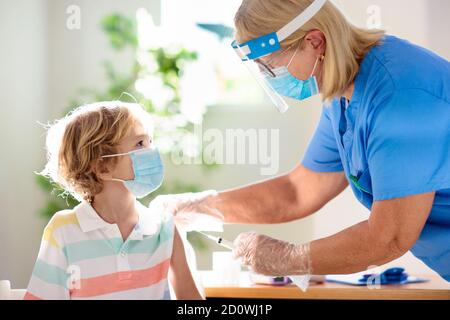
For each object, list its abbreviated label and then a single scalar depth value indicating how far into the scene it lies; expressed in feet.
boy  5.61
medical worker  4.96
